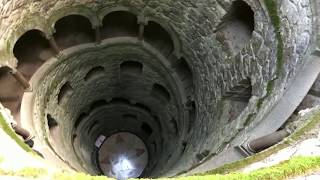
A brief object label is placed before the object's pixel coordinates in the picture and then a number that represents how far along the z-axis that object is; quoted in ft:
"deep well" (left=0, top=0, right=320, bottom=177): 14.02
